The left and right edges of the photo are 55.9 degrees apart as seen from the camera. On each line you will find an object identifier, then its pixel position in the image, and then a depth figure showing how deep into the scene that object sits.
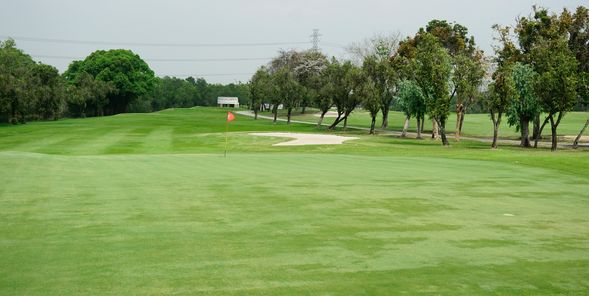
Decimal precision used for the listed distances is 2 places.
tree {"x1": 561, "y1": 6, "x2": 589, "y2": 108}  46.19
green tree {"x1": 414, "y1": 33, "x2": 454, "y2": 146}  43.72
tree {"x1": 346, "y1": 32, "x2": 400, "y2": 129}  58.50
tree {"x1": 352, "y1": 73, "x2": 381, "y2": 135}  57.31
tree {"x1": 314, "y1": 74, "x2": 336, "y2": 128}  63.34
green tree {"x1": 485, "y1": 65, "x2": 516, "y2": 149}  39.78
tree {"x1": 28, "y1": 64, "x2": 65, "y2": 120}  74.62
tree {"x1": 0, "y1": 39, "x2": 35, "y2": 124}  63.25
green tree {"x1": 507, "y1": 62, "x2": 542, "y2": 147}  44.62
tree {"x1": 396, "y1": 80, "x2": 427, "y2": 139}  54.10
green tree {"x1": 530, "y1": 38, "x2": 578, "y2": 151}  39.75
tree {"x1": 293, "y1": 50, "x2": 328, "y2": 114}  97.28
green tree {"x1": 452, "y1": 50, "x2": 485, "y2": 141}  42.91
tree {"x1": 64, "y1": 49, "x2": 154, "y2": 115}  108.44
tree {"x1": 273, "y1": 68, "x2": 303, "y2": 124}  74.81
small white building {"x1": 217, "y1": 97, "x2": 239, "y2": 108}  178.69
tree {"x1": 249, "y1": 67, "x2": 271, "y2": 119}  83.31
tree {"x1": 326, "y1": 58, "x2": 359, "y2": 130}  61.03
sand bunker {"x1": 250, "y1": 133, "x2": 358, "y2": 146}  44.19
